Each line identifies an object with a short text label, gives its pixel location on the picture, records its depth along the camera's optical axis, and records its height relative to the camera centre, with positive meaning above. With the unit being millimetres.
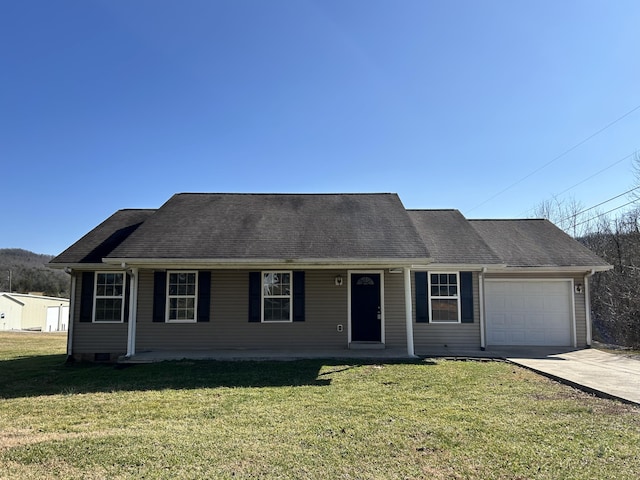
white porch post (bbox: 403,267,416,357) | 10070 -575
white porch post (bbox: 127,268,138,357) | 10430 -565
